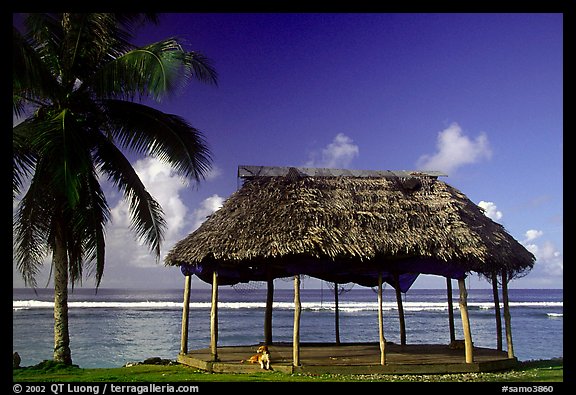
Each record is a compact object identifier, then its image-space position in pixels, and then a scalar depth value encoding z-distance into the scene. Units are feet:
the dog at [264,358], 30.50
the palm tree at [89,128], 32.22
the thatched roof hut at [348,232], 31.01
